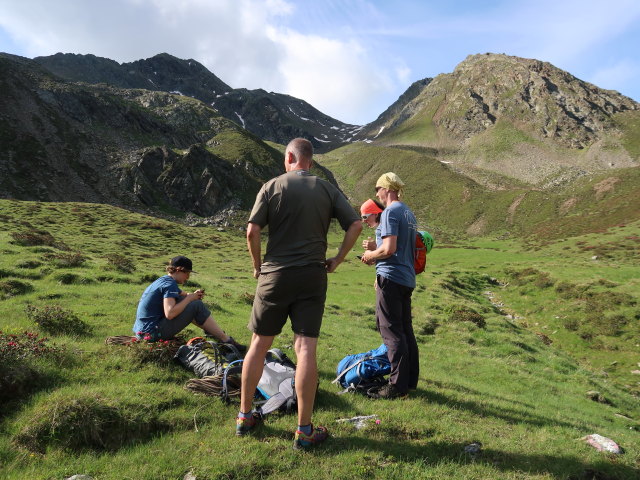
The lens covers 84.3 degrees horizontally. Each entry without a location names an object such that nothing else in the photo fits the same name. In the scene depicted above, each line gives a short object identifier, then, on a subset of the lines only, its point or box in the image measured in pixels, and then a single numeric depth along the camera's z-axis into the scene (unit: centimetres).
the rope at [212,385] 647
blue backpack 764
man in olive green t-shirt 513
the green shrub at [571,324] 2305
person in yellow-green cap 720
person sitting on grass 803
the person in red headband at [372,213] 757
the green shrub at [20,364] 570
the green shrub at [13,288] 1265
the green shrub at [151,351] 746
